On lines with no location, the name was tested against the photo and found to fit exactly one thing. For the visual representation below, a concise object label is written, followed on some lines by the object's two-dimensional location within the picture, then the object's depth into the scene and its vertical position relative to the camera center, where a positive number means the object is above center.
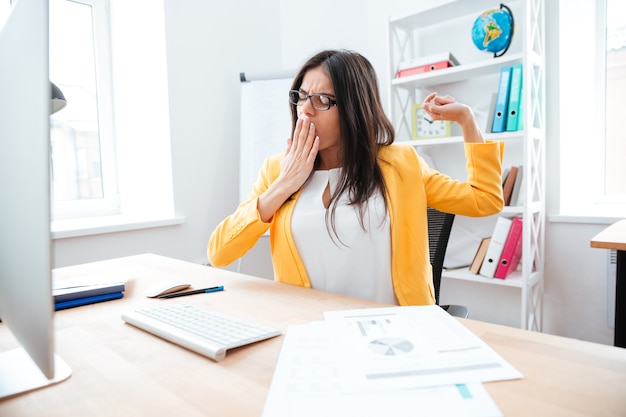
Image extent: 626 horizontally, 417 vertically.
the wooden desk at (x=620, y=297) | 1.47 -0.41
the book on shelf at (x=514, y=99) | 1.94 +0.33
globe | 2.00 +0.66
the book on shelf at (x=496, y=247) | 2.02 -0.32
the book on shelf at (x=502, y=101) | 1.98 +0.33
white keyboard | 0.69 -0.25
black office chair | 1.33 -0.18
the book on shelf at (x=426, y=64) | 2.14 +0.56
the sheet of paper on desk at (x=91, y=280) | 1.10 -0.24
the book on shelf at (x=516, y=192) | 2.03 -0.07
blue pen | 1.06 -0.26
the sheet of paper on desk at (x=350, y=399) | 0.48 -0.25
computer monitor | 0.39 +0.01
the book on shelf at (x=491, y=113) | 2.05 +0.29
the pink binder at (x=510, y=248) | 2.01 -0.32
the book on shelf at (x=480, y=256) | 2.11 -0.38
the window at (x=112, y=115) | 2.42 +0.40
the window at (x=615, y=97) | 2.16 +0.37
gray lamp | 0.77 +0.16
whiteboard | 2.62 +0.33
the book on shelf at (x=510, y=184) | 2.03 -0.04
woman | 1.21 -0.05
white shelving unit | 1.93 +0.45
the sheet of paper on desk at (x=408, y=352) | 0.55 -0.24
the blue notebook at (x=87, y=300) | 1.00 -0.26
